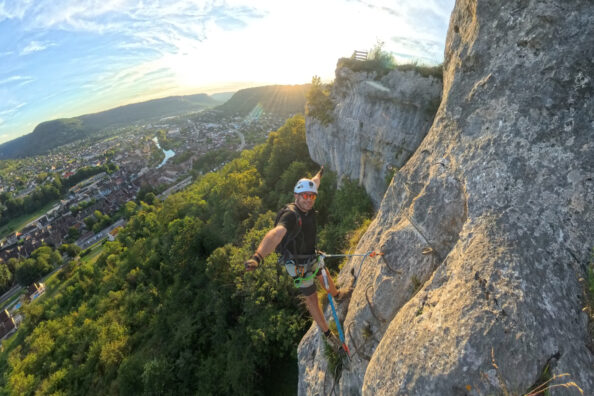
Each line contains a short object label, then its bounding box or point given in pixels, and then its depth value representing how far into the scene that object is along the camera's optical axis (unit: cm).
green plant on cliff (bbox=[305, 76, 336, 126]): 1981
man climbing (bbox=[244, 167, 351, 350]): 434
